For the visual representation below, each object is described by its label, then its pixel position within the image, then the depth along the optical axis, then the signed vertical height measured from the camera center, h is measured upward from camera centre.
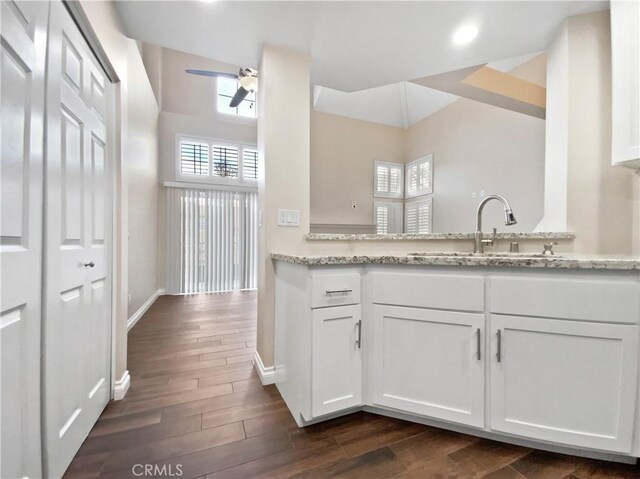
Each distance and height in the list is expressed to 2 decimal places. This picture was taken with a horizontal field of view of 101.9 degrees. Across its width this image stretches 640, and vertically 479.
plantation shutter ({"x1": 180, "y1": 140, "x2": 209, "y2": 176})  4.92 +1.51
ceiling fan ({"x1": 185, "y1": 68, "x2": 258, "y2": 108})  3.28 +2.04
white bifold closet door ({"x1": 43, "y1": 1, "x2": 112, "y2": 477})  0.97 -0.05
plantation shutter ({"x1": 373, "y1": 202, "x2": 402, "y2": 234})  6.16 +0.53
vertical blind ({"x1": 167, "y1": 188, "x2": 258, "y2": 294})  4.84 -0.08
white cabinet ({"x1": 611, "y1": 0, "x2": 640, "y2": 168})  1.46 +0.93
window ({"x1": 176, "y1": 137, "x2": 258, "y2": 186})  4.94 +1.50
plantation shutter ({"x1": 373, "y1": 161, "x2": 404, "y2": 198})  6.19 +1.43
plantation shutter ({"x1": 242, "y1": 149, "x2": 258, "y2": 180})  5.38 +1.53
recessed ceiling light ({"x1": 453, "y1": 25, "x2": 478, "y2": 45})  1.81 +1.48
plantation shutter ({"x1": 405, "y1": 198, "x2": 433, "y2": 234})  5.73 +0.54
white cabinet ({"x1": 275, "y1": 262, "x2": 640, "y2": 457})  1.06 -0.51
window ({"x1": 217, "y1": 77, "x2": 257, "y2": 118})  5.39 +2.89
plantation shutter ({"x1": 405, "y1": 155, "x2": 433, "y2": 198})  5.74 +1.44
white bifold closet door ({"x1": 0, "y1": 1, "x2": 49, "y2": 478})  0.76 +0.01
